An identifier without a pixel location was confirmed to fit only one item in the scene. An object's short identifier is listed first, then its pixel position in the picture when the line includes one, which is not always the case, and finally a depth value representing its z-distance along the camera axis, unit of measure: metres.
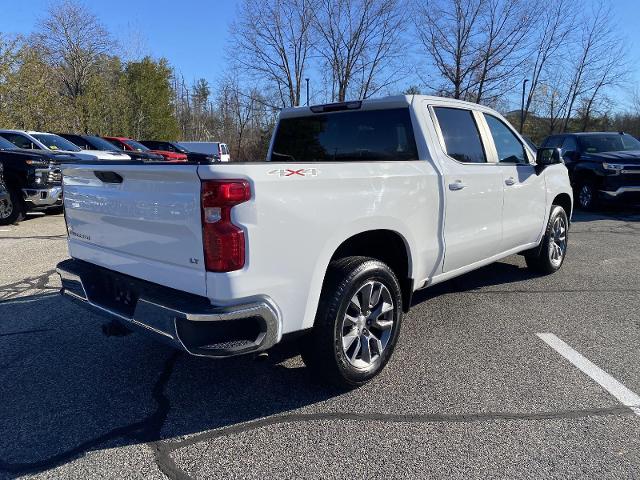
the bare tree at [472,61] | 25.91
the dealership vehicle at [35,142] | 11.72
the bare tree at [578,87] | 31.33
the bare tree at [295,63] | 28.86
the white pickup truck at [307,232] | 2.34
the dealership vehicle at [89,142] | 15.62
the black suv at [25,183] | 9.04
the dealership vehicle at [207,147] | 28.11
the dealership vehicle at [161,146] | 24.51
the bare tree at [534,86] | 29.48
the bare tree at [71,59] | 29.55
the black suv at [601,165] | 10.78
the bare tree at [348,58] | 28.86
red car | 19.52
